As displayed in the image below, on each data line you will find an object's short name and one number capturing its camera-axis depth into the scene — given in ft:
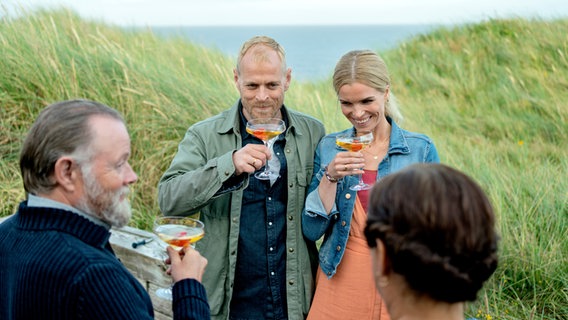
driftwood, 14.89
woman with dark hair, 6.06
